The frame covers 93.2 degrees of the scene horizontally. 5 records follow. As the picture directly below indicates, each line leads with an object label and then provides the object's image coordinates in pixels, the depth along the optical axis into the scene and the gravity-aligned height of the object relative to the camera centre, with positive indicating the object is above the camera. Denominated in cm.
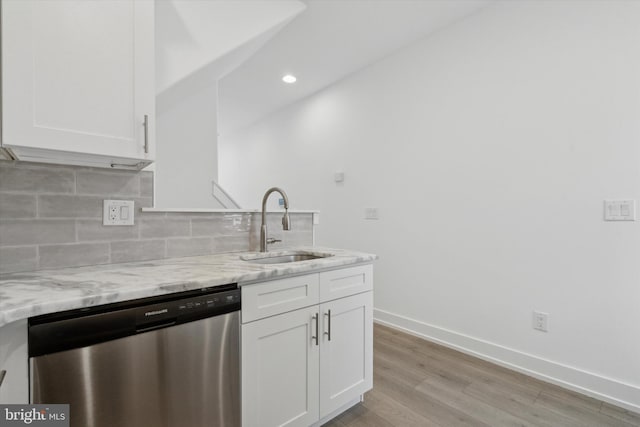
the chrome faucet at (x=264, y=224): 180 -6
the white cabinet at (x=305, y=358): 126 -69
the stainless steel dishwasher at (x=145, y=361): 86 -47
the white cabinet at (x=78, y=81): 102 +50
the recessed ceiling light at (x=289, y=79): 355 +162
